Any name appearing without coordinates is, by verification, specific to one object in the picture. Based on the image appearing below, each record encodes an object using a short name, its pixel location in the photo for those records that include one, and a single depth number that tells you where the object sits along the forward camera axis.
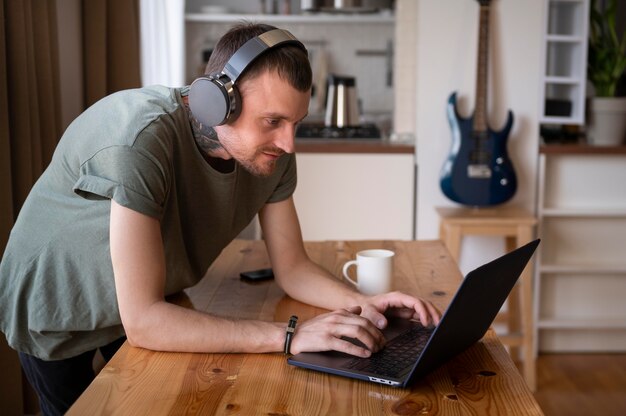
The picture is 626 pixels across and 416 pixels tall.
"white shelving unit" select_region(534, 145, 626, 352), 3.75
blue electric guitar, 3.68
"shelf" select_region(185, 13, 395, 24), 5.67
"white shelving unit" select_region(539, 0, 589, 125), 3.70
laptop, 1.21
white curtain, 3.48
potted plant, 3.78
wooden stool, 3.50
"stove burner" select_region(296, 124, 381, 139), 3.96
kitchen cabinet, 3.79
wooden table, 1.16
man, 1.40
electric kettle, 4.07
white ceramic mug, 1.72
